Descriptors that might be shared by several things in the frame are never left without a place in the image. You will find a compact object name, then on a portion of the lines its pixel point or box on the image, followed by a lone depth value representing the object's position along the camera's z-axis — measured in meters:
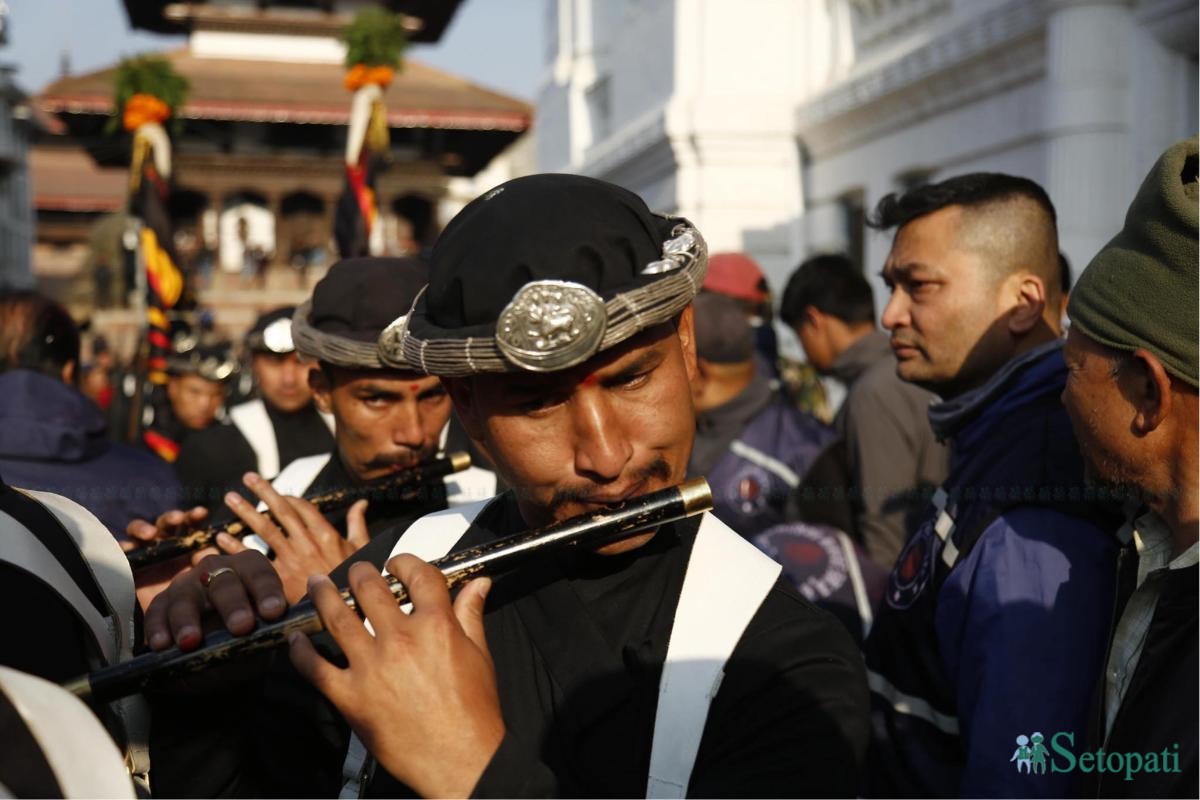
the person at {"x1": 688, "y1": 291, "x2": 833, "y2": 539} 4.38
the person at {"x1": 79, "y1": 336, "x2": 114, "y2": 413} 10.96
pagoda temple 25.44
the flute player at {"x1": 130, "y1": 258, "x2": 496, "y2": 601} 2.82
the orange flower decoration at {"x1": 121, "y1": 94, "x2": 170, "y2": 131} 8.73
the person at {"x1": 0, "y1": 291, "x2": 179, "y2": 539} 3.34
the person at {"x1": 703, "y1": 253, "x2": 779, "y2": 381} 5.86
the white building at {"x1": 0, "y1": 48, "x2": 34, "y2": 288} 41.12
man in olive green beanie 1.84
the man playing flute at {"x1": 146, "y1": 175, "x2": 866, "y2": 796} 1.39
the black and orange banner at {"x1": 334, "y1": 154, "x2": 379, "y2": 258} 7.49
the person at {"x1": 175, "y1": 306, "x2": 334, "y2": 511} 4.59
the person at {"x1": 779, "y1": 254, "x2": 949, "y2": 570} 4.38
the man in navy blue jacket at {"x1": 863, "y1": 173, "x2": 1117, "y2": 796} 2.22
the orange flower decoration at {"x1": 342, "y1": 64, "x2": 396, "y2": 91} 8.67
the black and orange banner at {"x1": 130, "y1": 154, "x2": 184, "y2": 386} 7.66
